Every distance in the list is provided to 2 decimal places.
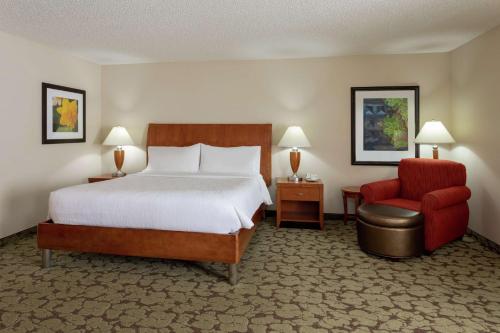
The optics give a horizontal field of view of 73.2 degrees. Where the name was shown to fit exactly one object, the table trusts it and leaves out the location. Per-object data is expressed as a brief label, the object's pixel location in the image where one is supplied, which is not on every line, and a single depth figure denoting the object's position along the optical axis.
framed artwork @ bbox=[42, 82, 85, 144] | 4.79
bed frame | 3.01
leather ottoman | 3.55
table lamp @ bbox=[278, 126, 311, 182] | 5.05
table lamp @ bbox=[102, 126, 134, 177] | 5.51
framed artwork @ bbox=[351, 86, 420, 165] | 5.16
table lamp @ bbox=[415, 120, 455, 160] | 4.48
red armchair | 3.66
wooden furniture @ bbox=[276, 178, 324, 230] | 4.83
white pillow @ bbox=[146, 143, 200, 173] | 5.12
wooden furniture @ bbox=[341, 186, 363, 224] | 4.86
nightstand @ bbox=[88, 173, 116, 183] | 5.25
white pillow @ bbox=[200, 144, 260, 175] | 5.01
